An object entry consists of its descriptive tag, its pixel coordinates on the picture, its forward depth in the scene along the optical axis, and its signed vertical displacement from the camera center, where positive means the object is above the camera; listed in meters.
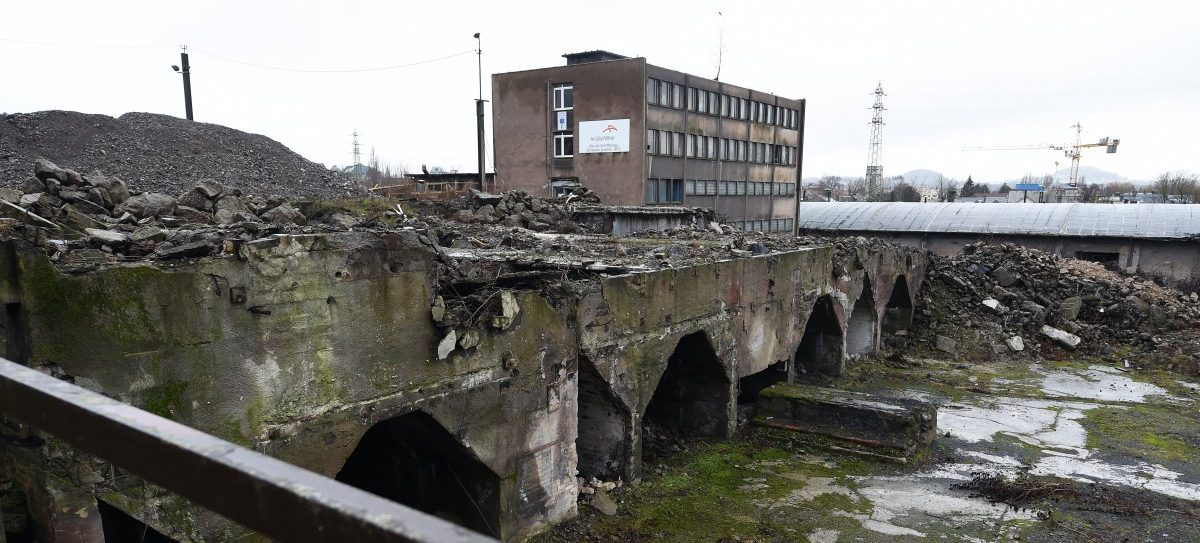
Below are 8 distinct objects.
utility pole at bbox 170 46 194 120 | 27.36 +3.74
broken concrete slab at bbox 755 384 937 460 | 11.92 -4.10
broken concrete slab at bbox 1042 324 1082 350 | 19.78 -4.40
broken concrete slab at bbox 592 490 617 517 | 9.59 -4.40
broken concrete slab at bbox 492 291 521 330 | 8.00 -1.53
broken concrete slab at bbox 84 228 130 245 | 6.14 -0.55
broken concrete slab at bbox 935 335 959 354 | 19.97 -4.65
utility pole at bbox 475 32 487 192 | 31.53 +2.26
